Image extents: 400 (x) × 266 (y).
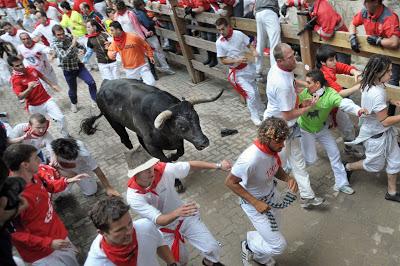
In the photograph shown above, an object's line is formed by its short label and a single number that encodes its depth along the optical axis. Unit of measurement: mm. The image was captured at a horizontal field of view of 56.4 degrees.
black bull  5336
